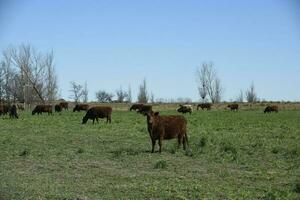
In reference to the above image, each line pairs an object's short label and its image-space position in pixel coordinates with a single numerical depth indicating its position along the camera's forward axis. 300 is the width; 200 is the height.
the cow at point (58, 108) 65.69
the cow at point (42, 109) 56.53
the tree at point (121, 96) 135.56
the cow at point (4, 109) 54.47
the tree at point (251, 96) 133.50
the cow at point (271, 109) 67.97
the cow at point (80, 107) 68.69
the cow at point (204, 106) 84.31
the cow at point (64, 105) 76.44
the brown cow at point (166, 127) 17.22
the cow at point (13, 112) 46.30
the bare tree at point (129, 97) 125.97
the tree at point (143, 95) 125.88
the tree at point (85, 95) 120.62
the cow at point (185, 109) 63.13
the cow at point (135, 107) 73.59
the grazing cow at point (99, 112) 37.40
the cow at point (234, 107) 79.26
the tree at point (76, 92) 120.51
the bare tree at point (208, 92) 124.94
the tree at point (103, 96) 139.50
